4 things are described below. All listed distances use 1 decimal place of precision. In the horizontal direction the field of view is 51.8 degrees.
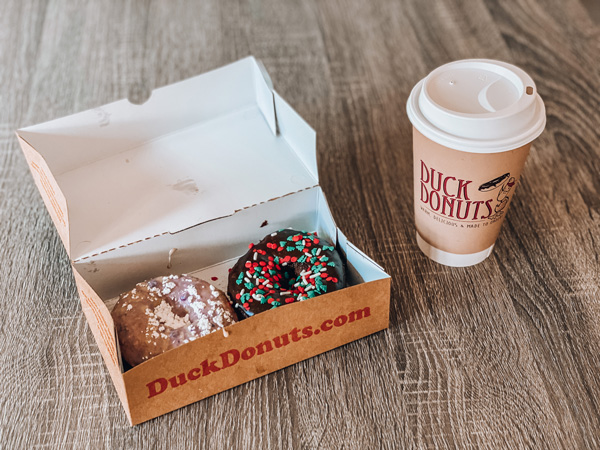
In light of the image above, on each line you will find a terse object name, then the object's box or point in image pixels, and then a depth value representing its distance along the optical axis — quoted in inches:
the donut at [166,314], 36.4
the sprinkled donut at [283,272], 37.6
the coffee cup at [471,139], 33.9
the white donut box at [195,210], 34.3
